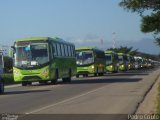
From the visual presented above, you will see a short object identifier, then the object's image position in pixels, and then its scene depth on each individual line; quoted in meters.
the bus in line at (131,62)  101.44
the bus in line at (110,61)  74.38
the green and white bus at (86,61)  56.03
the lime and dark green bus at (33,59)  37.19
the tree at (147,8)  25.91
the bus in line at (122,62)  87.82
